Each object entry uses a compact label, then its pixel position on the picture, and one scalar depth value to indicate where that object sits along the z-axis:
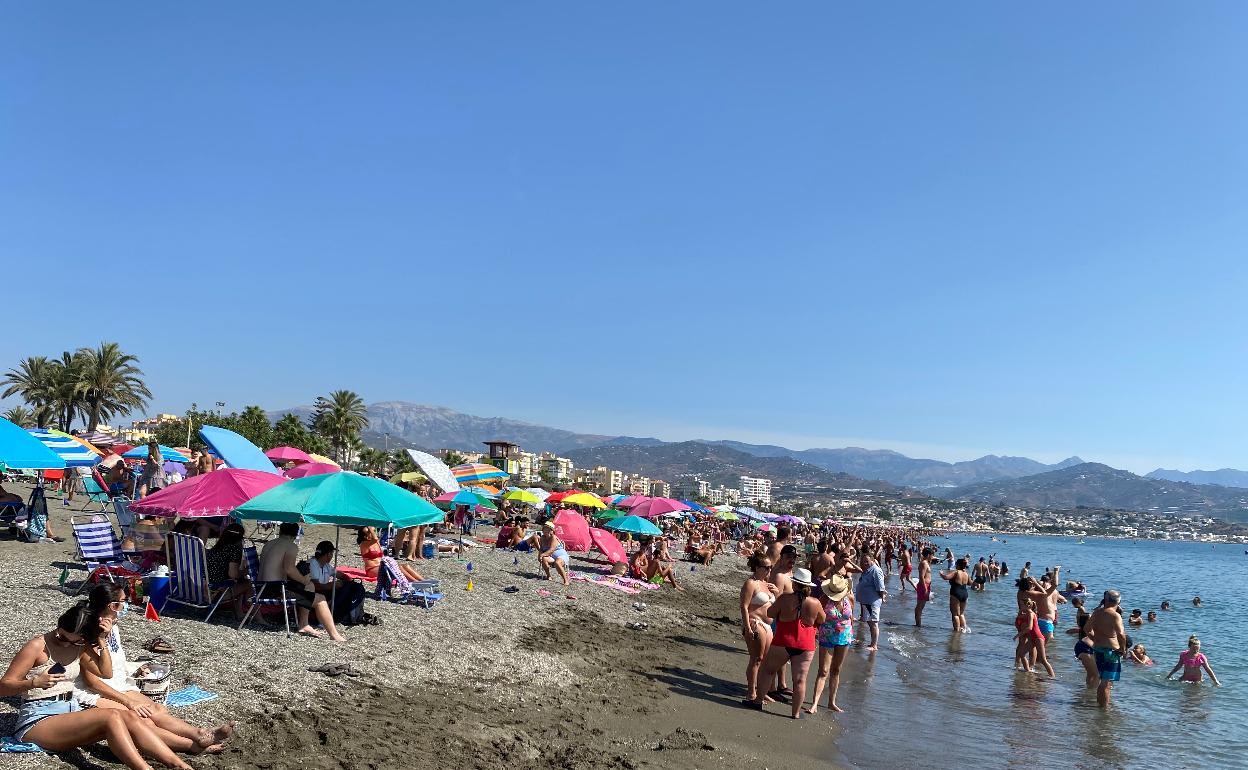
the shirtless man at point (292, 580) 8.04
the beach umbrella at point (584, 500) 22.48
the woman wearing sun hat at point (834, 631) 8.04
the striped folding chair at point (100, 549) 8.90
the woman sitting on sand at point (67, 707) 4.34
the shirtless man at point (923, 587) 17.00
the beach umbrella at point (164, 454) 20.63
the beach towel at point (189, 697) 5.43
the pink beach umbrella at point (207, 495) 8.33
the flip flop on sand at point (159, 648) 6.55
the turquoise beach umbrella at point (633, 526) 18.05
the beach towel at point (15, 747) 4.29
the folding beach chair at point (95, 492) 17.23
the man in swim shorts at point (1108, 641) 10.12
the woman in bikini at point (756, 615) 8.30
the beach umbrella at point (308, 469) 15.27
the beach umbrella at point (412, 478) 23.70
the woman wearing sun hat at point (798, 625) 7.73
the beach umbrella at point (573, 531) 15.25
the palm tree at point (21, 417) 56.72
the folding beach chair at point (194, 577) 8.27
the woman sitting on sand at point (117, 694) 4.59
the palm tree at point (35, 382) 46.50
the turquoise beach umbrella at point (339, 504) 7.76
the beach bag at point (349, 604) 8.58
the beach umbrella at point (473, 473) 23.70
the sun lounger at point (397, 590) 10.44
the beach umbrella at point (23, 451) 9.19
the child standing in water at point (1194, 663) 12.80
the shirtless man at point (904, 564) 20.82
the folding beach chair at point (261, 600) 8.01
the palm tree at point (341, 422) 67.38
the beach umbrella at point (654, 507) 21.75
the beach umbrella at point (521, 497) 26.47
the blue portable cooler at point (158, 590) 7.92
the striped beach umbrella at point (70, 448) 15.03
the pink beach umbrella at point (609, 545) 15.80
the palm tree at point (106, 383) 46.41
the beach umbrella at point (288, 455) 20.20
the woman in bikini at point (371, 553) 11.16
